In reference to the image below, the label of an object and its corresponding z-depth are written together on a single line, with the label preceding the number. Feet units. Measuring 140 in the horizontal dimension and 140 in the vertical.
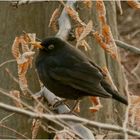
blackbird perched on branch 28.84
